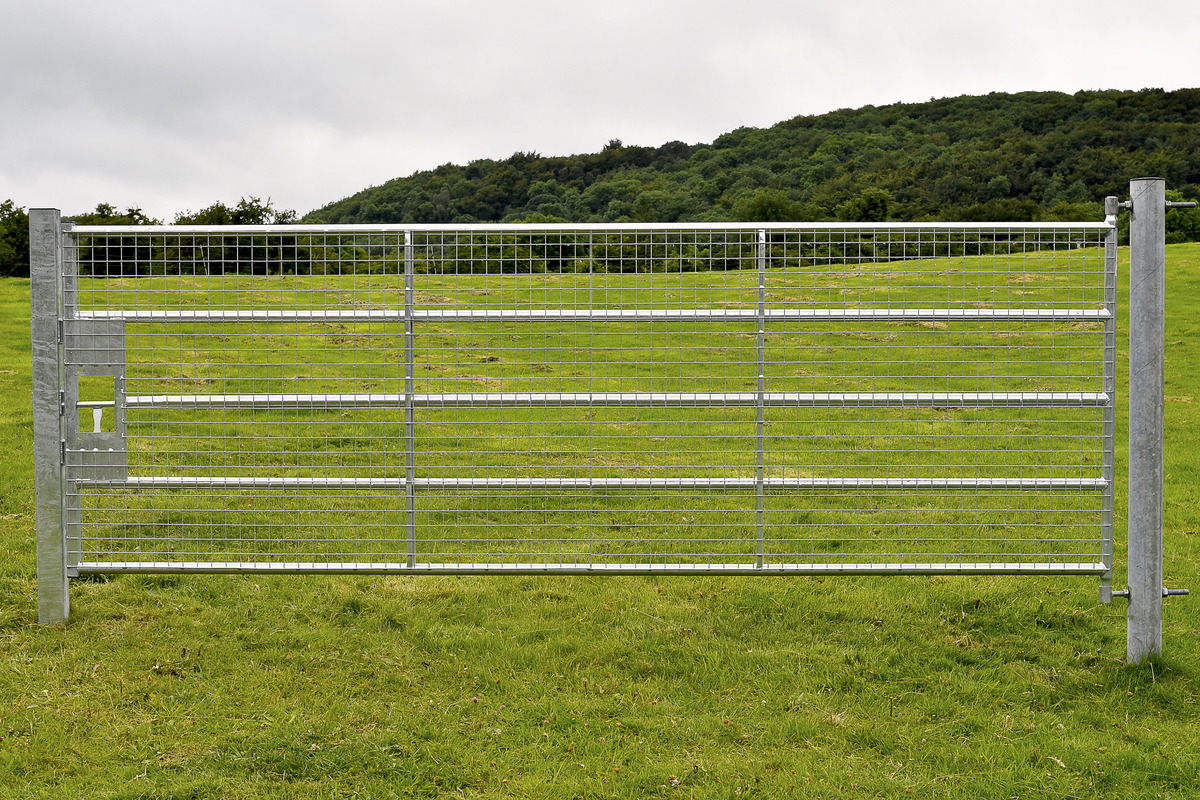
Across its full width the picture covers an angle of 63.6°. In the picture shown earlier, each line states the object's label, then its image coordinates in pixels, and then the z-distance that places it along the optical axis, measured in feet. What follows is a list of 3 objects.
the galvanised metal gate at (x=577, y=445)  17.62
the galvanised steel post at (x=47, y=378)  18.34
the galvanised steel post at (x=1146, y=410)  16.62
